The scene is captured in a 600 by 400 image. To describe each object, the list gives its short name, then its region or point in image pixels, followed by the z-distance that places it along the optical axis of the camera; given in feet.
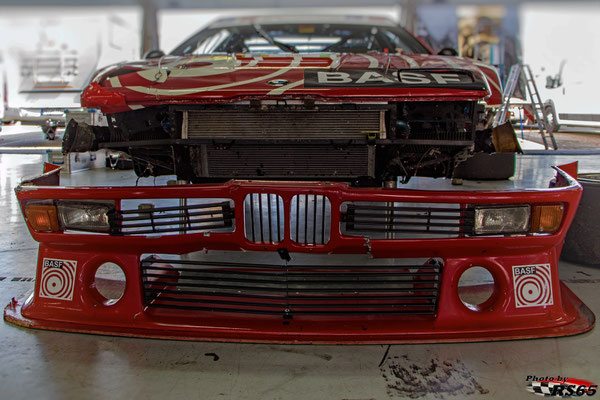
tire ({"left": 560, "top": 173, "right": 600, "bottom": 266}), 8.40
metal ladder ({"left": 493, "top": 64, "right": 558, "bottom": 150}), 22.93
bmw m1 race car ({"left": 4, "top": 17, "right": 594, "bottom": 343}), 5.36
